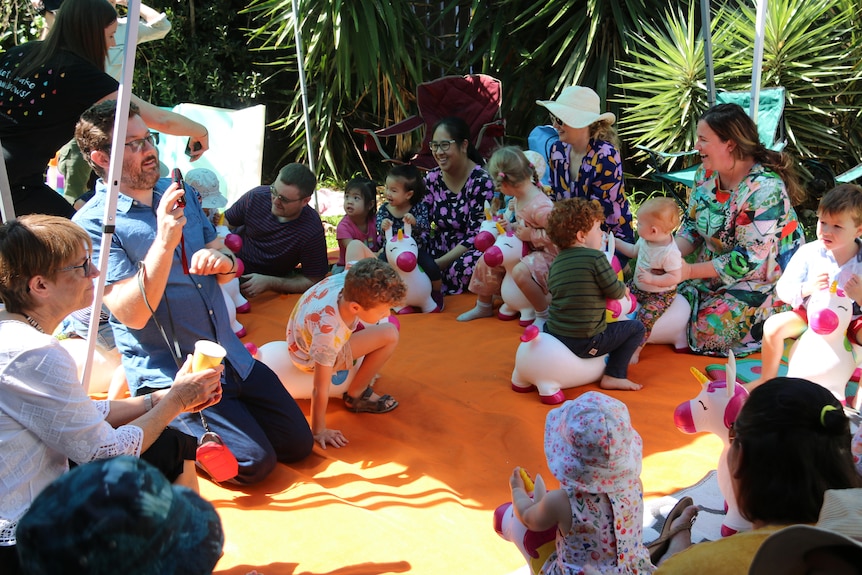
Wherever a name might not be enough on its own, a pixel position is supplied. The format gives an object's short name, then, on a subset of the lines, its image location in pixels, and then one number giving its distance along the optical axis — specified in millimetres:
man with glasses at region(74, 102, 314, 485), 2635
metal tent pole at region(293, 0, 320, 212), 5781
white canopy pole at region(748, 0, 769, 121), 4102
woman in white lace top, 1834
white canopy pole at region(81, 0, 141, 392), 2340
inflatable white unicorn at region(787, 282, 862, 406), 3115
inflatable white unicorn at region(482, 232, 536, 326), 4551
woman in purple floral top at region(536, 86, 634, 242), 4656
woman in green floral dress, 3908
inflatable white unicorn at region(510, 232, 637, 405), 3633
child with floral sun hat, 1947
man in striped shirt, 5227
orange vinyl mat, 2566
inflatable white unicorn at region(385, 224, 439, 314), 4730
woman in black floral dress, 5266
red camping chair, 6102
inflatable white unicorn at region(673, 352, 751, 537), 2379
